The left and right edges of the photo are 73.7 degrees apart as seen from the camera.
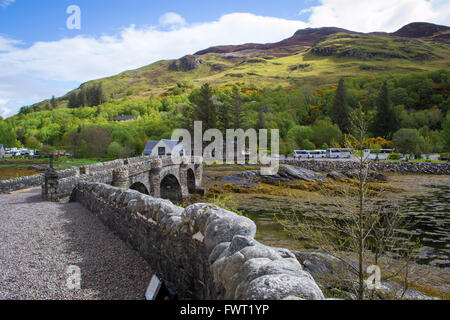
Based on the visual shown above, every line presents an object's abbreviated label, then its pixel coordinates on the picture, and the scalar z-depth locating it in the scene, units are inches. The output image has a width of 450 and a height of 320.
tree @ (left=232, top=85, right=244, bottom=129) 2847.0
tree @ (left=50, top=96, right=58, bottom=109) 6501.0
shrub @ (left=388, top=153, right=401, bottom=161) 2258.9
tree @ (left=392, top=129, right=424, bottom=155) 2386.8
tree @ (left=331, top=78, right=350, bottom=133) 3152.1
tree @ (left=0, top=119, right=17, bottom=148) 2791.3
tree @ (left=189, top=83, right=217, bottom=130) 2549.2
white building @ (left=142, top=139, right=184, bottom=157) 2171.5
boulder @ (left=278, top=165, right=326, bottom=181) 1487.5
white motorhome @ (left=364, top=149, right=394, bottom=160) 2317.9
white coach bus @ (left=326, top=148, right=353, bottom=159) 2540.6
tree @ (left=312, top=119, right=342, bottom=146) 2883.9
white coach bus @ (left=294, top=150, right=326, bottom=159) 2564.0
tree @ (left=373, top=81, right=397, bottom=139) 2824.8
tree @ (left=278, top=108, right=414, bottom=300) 245.3
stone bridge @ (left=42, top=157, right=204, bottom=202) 525.1
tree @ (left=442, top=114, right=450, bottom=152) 2416.8
